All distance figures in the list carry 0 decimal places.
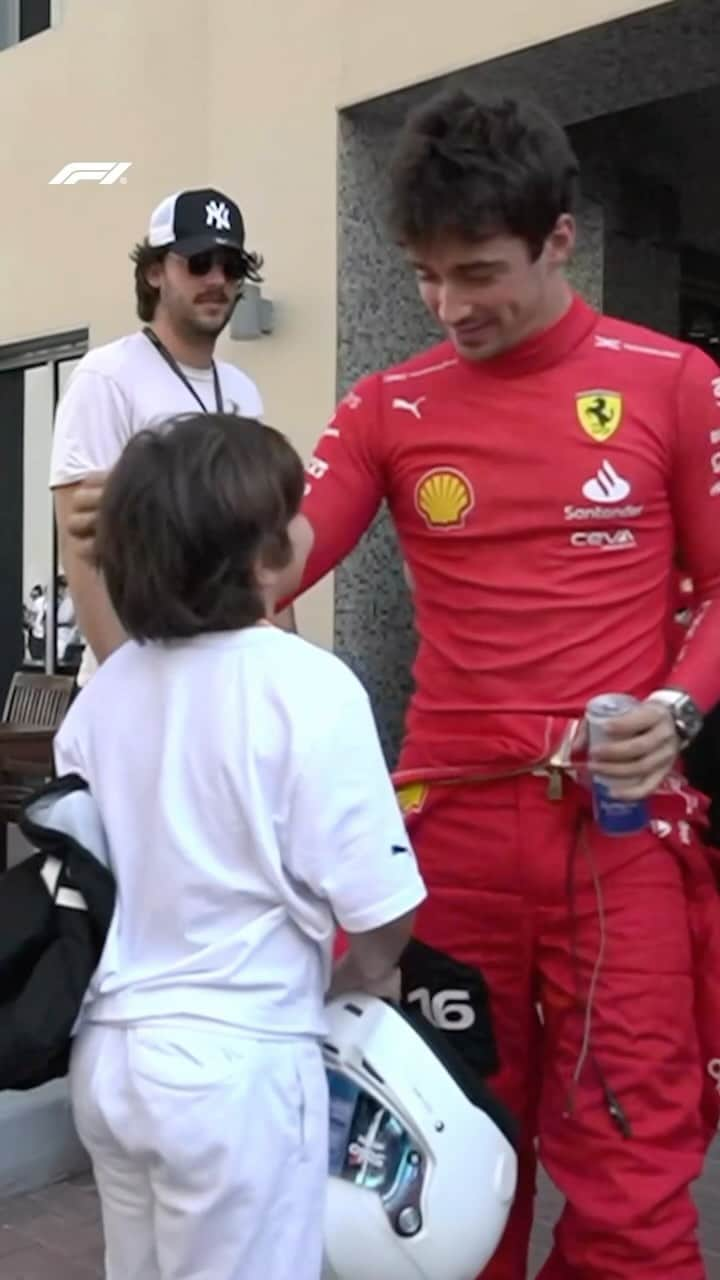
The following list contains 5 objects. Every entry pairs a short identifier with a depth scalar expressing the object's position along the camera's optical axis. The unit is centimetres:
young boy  182
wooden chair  598
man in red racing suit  207
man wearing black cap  312
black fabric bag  184
